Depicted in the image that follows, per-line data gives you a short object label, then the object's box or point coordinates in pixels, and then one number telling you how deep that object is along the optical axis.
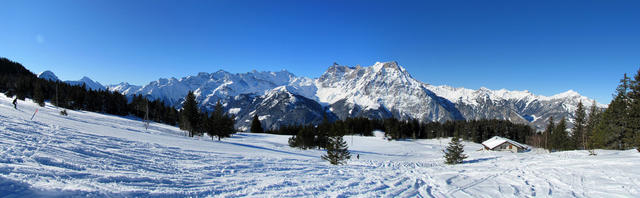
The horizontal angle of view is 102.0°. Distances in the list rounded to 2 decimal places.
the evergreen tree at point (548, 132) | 78.46
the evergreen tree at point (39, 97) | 58.45
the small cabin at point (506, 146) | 77.85
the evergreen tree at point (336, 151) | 29.02
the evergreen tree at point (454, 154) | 35.50
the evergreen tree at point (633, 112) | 30.49
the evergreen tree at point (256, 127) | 101.12
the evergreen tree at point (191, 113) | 52.41
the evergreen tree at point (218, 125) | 52.03
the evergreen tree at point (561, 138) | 65.56
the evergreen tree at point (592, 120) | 54.83
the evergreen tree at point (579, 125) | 61.02
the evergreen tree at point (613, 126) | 39.94
